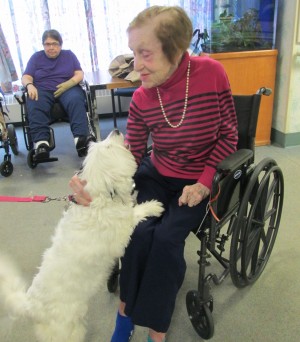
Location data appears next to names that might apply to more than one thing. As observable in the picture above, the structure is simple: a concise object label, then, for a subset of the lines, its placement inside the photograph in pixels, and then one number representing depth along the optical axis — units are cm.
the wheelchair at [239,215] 120
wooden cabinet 295
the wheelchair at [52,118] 288
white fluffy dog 110
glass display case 299
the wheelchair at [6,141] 284
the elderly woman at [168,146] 116
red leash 123
